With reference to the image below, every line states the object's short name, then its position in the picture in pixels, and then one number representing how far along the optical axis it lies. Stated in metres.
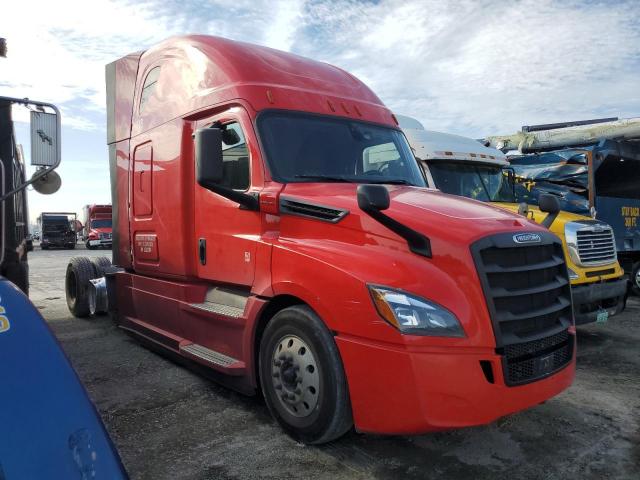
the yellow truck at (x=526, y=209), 5.90
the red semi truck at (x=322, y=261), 2.77
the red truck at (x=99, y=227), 32.94
